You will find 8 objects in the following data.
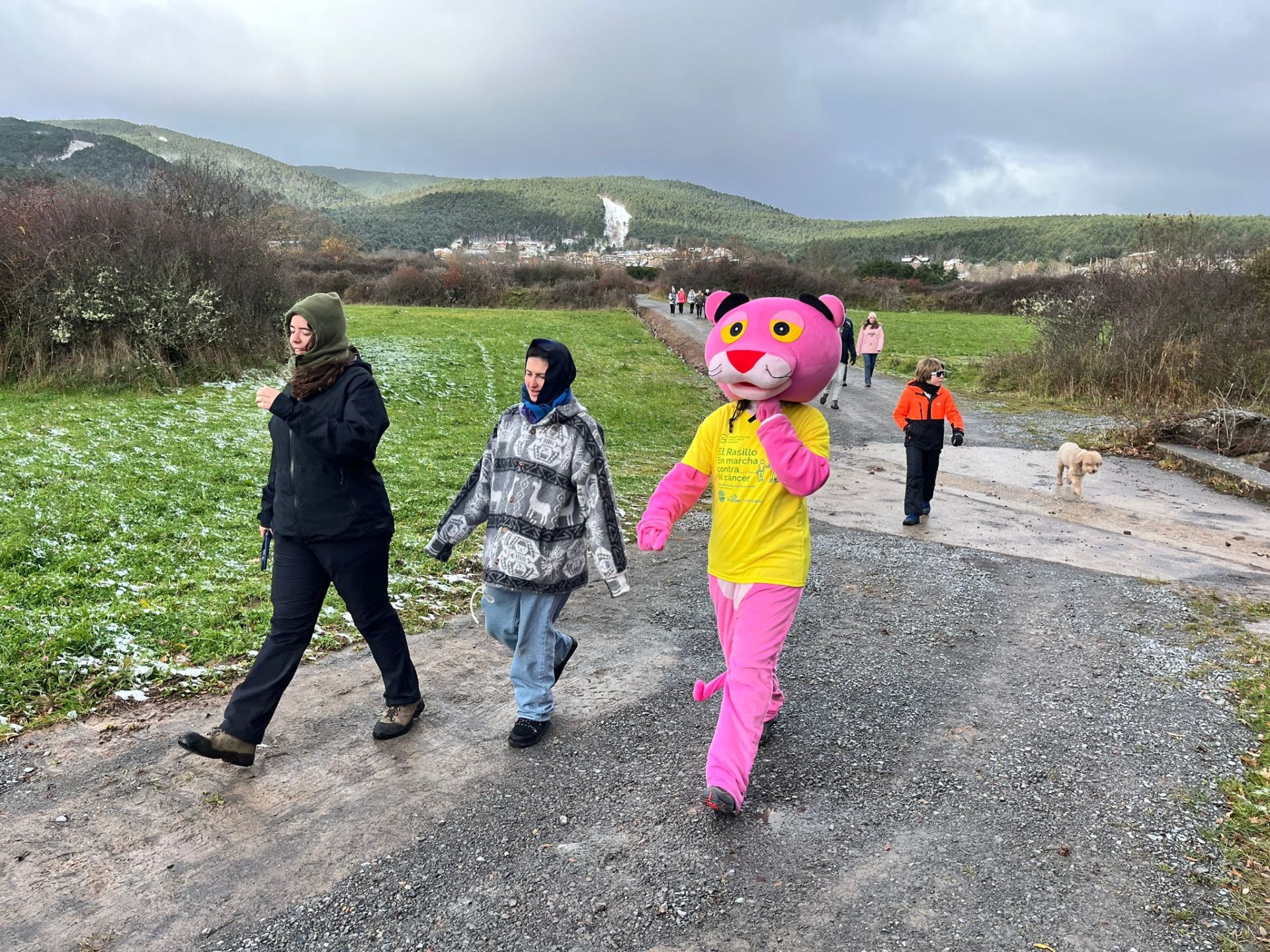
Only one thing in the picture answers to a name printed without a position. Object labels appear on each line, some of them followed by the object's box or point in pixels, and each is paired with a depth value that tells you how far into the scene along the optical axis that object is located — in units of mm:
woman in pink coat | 21422
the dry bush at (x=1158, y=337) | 16422
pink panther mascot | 3680
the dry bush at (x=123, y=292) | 14688
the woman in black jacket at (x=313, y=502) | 3818
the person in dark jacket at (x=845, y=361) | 18759
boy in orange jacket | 8969
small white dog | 10516
